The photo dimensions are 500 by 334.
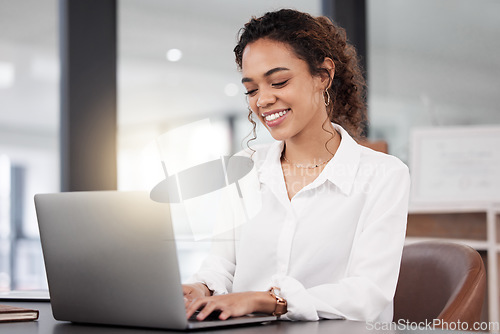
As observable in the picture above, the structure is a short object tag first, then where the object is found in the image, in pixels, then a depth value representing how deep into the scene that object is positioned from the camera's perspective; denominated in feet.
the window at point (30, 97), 9.02
